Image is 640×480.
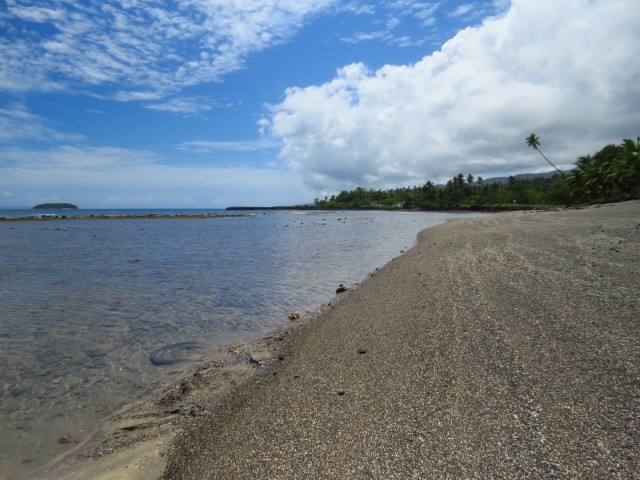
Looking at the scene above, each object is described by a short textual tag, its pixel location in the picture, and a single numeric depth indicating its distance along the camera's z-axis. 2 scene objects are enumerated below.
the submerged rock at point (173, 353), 7.57
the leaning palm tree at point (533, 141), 100.76
